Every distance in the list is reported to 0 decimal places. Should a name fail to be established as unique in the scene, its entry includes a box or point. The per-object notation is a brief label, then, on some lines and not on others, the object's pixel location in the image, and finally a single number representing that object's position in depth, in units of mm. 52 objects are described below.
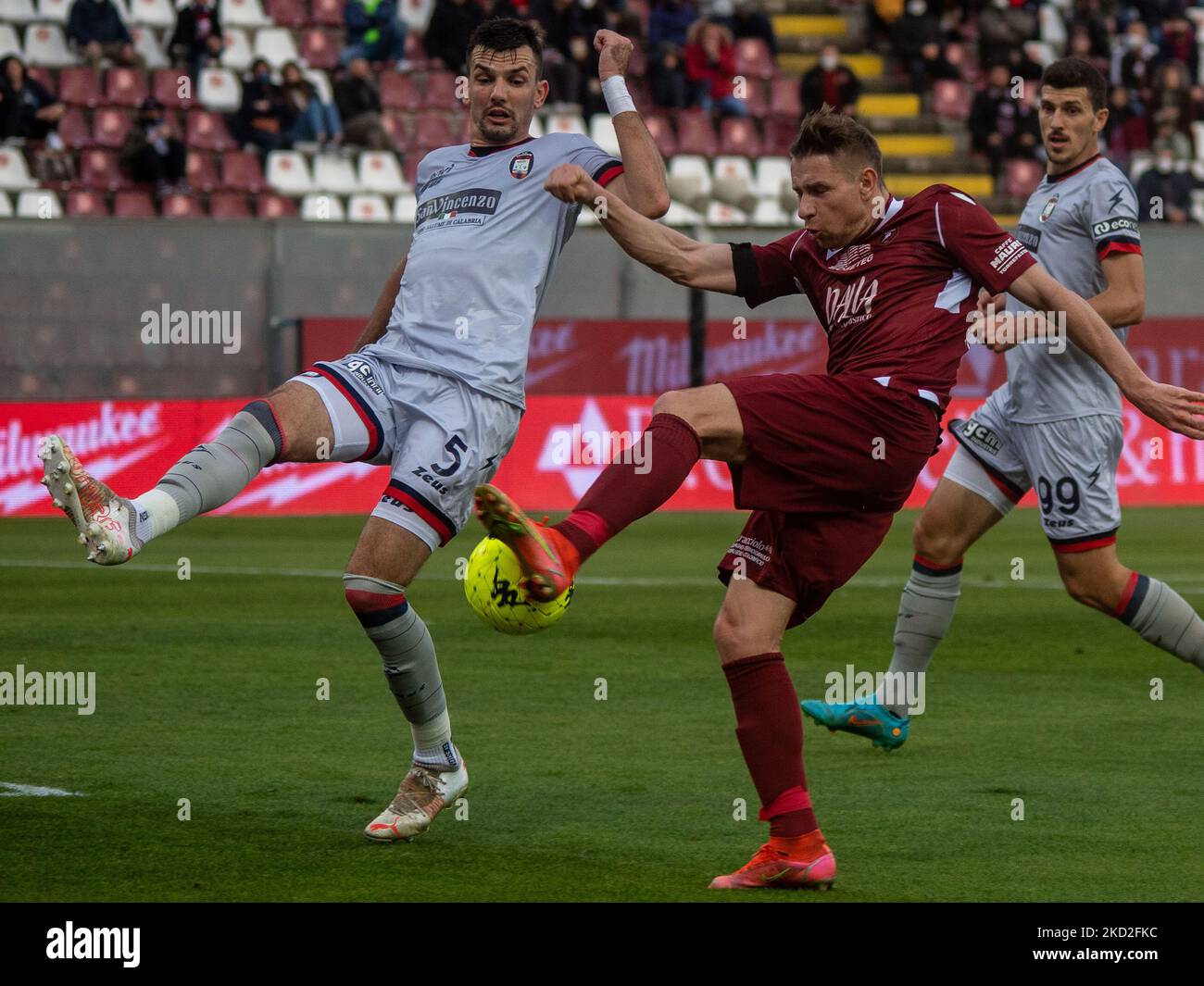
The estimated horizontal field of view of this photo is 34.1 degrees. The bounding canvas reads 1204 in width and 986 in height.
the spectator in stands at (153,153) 19594
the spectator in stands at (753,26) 24578
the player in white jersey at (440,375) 5652
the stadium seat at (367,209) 20516
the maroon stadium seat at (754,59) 24406
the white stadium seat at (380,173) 21047
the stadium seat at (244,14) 22125
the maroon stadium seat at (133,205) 19547
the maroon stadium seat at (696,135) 23031
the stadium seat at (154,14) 21531
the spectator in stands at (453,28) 21656
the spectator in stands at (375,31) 21984
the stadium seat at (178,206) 19672
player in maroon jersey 5051
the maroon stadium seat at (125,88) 20594
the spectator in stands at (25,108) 19422
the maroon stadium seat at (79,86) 20500
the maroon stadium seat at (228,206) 20078
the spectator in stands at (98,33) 20688
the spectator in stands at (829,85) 22922
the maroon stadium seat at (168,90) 20844
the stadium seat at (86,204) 19484
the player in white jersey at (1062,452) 7047
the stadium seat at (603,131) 21559
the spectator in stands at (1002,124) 24078
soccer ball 4664
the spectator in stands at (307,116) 21000
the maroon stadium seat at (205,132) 20594
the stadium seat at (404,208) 20469
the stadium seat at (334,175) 20812
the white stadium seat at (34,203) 18984
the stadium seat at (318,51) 22219
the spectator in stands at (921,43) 25406
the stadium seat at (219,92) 21078
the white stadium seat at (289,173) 20672
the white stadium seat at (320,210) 20344
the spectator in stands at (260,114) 20672
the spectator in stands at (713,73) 23234
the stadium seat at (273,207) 20239
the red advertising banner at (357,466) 16312
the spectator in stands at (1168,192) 22594
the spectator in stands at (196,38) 20891
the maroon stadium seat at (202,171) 20188
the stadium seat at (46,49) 20859
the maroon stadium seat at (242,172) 20469
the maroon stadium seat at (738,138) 23328
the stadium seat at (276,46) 22047
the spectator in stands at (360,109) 21109
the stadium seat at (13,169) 19344
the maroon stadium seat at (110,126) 20175
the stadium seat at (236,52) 21891
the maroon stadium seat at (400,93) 21891
